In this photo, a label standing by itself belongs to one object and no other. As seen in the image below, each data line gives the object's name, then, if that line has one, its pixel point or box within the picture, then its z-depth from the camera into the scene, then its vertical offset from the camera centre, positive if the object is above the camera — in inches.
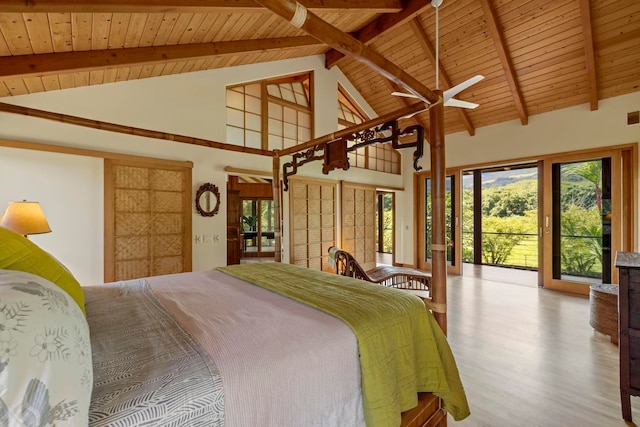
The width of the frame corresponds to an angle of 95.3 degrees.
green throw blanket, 45.8 -23.6
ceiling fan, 90.9 +44.9
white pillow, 21.6 -11.9
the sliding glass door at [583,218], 168.1 -3.3
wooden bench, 135.6 -34.0
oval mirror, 160.4 +8.6
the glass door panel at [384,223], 367.6 -11.6
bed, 24.5 -18.2
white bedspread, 35.1 -19.5
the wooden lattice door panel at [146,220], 134.3 -1.9
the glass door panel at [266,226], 341.7 -13.4
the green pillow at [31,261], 38.3 -6.3
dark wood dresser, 68.1 -28.4
